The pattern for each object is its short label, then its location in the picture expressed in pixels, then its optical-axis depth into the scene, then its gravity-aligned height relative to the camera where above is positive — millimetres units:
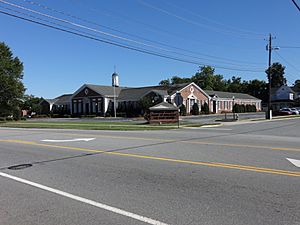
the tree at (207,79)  74220 +8678
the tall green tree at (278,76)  89865 +11094
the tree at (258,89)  78982 +5657
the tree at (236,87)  81691 +6555
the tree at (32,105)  54283 +1175
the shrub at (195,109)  43311 -396
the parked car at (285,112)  38980 -1116
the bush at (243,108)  51334 -507
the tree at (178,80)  76325 +8891
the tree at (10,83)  38136 +4412
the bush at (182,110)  40790 -584
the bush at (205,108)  45532 -260
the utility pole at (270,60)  29318 +5677
